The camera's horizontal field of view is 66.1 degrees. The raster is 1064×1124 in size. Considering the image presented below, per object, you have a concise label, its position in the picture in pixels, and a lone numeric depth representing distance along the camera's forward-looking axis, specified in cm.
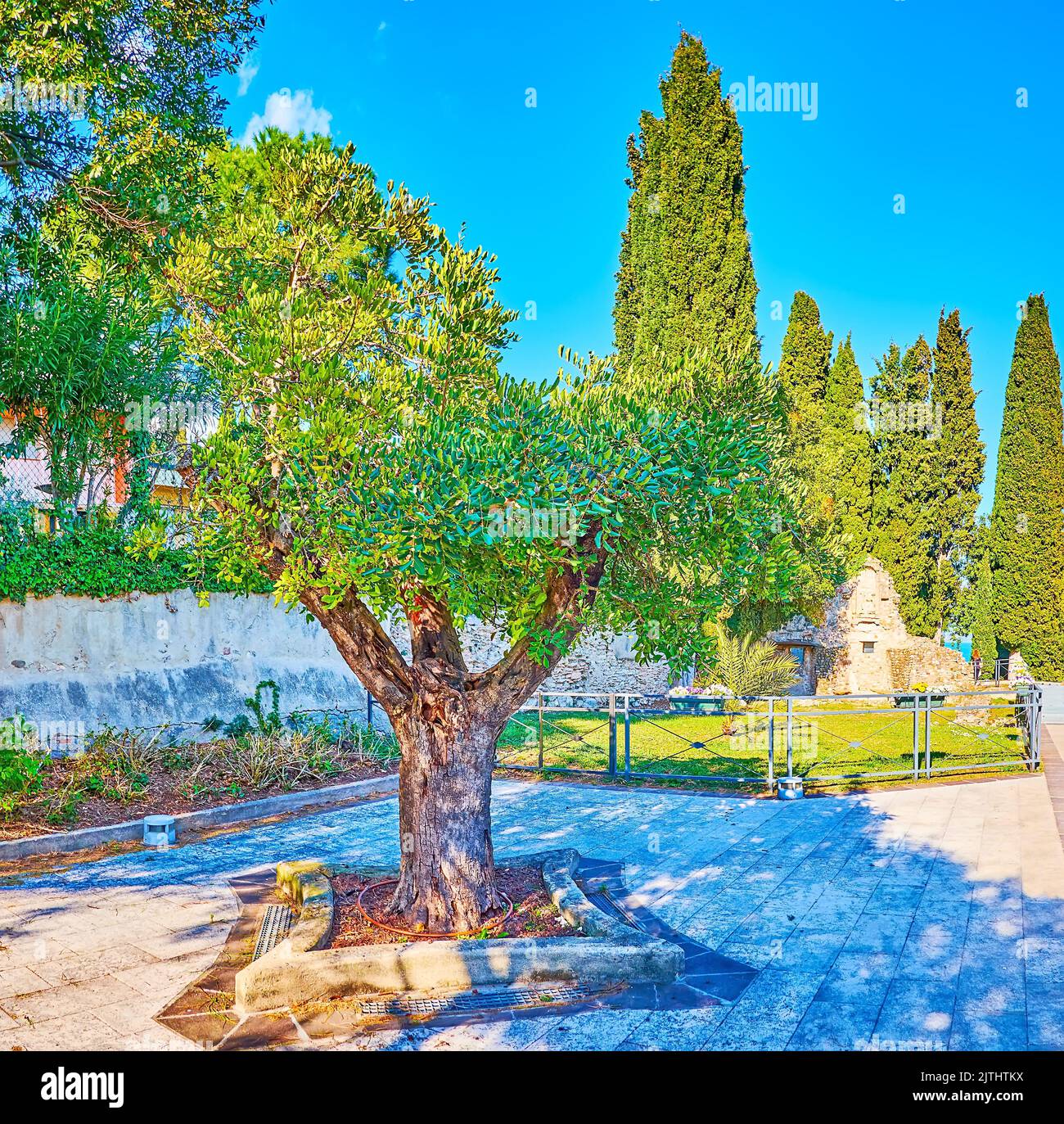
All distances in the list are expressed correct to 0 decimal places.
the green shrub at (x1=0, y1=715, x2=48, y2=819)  796
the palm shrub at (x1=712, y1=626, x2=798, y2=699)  1555
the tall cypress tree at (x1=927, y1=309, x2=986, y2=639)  2234
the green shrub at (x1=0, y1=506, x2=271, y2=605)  992
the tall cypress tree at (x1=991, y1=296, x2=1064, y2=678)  2425
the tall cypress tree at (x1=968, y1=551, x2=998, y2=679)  2562
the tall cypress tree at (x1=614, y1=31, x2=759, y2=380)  1928
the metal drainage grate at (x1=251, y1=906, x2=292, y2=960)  530
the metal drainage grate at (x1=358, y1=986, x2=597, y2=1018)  441
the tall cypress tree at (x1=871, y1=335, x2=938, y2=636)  2189
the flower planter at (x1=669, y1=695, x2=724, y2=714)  1897
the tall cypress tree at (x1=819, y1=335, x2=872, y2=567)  2220
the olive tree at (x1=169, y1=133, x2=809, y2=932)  441
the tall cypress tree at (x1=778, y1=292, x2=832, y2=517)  2289
